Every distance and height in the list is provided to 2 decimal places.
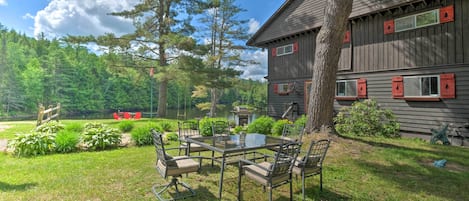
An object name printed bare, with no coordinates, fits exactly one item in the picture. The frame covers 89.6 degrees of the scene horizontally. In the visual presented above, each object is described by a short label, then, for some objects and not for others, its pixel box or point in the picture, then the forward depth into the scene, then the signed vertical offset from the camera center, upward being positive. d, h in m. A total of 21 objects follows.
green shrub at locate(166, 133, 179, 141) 7.31 -1.10
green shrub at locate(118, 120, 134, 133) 8.63 -0.90
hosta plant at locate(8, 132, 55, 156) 5.21 -0.95
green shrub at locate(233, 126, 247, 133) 8.48 -1.03
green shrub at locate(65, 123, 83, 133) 7.15 -0.79
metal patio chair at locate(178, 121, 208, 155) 4.60 -0.79
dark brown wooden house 7.45 +1.61
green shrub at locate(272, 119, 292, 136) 8.37 -0.97
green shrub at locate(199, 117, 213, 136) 8.02 -0.91
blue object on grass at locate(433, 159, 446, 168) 4.82 -1.29
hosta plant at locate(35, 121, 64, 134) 6.65 -0.74
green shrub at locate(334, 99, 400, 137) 8.48 -0.75
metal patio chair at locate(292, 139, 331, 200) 3.18 -0.85
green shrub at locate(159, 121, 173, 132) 9.06 -0.95
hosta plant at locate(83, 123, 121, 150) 6.00 -0.93
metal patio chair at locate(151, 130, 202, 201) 3.02 -0.88
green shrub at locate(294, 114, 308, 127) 8.53 -0.72
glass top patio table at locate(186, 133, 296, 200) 3.38 -0.68
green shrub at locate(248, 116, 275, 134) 8.61 -0.91
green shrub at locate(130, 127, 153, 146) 6.66 -1.00
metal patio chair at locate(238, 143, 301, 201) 2.80 -0.89
